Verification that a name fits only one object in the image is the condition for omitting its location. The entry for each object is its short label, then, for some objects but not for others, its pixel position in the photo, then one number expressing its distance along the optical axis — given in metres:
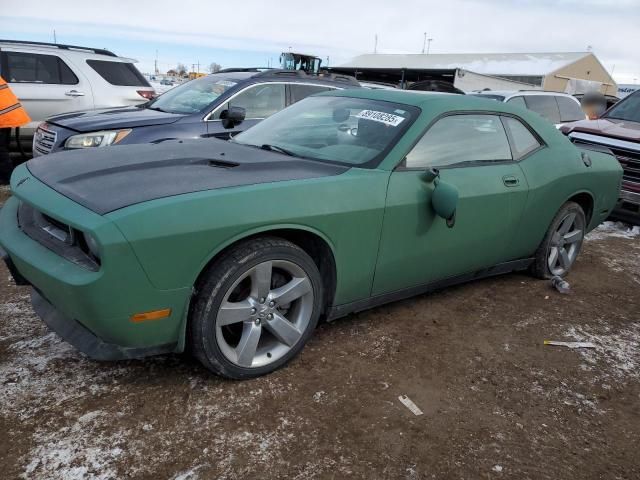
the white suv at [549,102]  9.45
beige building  25.59
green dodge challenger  2.26
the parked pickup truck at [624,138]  6.22
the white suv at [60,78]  7.48
